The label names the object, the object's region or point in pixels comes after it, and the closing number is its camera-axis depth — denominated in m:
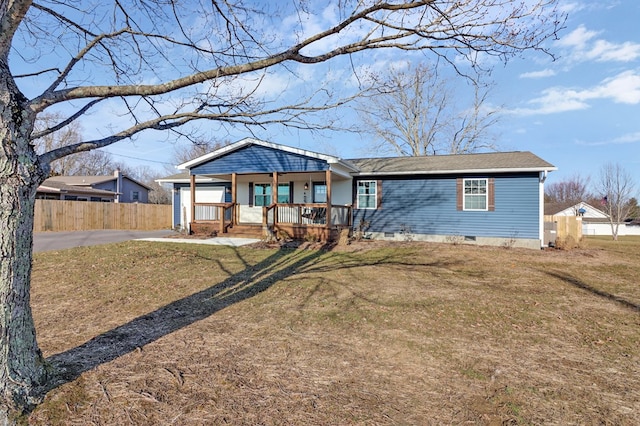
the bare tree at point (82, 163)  27.55
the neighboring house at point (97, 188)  24.64
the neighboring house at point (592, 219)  42.34
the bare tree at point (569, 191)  53.03
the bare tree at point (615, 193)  27.12
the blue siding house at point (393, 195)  12.77
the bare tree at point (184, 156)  36.13
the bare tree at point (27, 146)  2.38
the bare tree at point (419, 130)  25.94
